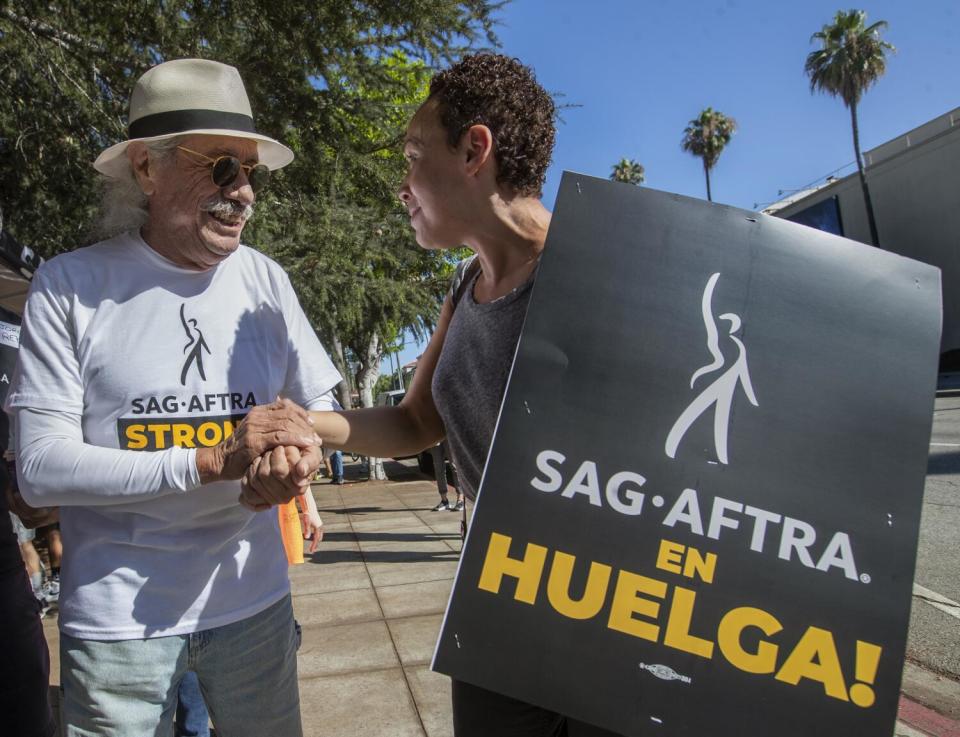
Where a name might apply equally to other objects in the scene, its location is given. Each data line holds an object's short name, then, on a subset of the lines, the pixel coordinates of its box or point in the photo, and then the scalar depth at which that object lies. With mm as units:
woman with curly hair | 1464
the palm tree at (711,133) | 42312
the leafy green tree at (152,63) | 5480
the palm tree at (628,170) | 46228
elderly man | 1557
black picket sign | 1140
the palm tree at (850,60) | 34375
